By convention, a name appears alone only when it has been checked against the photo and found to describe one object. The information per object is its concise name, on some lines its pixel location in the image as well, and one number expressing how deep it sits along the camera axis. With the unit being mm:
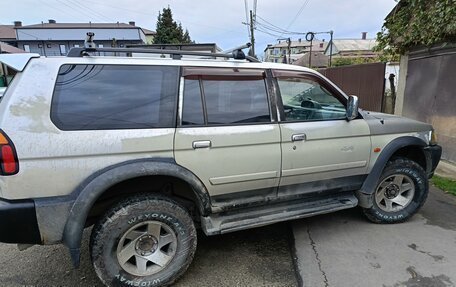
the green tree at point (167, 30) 53088
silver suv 2396
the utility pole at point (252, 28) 32688
